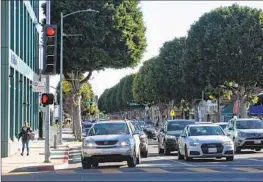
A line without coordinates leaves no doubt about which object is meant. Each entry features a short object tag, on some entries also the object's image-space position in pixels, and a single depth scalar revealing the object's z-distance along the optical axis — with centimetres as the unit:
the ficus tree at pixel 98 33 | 4894
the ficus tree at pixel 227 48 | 5344
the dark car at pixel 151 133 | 5500
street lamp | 4299
